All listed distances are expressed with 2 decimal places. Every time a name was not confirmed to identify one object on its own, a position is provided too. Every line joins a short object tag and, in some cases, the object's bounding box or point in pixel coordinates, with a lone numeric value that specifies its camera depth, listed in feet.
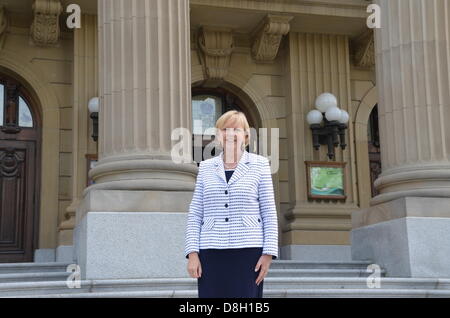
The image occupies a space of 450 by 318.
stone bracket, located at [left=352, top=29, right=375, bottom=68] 50.11
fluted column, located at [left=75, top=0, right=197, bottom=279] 28.25
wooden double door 44.21
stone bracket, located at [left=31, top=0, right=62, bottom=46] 43.52
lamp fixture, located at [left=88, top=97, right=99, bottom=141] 43.11
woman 15.16
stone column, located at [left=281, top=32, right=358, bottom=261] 46.01
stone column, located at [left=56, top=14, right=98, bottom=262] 42.47
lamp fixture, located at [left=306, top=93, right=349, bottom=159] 46.96
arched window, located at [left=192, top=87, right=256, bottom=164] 49.62
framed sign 47.42
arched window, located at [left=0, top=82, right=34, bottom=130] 45.47
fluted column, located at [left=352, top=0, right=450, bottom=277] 31.76
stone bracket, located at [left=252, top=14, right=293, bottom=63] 47.21
